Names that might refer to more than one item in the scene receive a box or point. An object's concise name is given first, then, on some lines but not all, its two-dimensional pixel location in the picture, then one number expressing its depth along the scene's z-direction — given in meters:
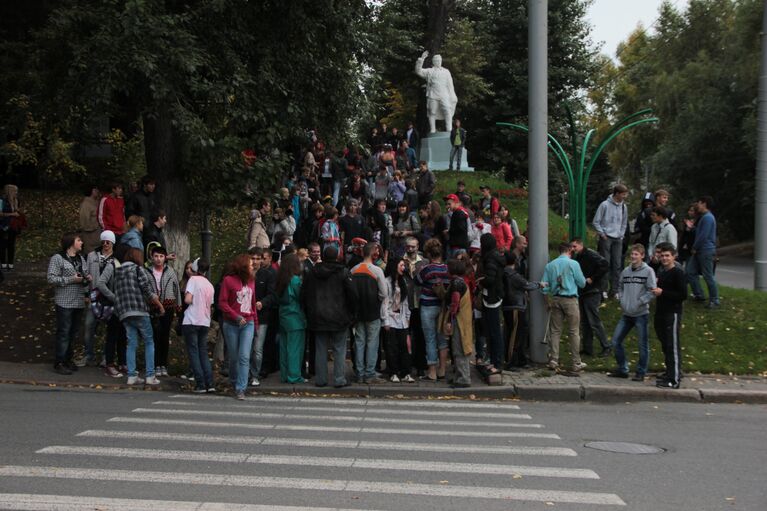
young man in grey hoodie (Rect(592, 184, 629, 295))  15.78
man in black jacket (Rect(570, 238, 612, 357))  13.63
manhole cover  8.48
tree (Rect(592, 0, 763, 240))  49.88
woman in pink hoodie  11.60
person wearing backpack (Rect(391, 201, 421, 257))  17.86
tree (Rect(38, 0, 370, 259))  13.41
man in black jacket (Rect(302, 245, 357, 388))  12.34
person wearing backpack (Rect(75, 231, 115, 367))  12.88
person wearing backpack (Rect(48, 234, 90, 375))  12.83
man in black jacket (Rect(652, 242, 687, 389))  12.25
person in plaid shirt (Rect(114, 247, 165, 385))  12.20
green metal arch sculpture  16.08
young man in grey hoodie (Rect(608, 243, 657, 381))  12.60
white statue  30.66
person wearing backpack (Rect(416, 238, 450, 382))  12.71
